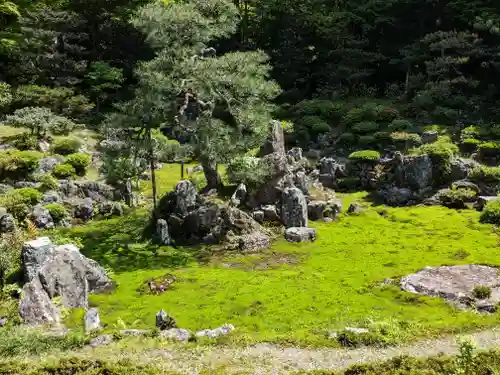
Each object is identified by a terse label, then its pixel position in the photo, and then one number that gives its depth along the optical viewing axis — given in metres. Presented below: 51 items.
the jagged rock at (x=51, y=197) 25.48
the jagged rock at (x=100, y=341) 12.47
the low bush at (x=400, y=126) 37.12
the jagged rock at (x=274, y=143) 27.34
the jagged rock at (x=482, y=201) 25.31
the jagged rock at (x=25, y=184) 26.94
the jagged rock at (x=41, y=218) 23.33
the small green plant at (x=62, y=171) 29.61
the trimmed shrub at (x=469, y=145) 33.88
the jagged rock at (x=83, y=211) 25.95
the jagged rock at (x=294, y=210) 23.14
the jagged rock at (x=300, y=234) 21.84
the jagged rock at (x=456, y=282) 15.53
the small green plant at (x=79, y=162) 30.83
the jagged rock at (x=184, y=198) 23.14
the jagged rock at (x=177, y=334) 12.86
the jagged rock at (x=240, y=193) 25.19
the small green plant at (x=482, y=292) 15.45
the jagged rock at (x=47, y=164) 29.55
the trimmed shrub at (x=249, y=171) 24.45
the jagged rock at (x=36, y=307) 13.91
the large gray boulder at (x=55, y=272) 15.09
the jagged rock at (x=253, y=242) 21.05
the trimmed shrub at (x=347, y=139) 37.62
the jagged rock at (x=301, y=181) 26.52
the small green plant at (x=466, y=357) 10.19
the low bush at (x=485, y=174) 27.28
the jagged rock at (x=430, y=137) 35.00
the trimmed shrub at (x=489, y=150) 32.28
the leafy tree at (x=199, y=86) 22.41
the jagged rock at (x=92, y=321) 13.44
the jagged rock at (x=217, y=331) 13.09
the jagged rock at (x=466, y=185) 27.47
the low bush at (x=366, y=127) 37.69
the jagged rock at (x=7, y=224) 20.17
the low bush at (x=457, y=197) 26.59
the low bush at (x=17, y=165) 27.78
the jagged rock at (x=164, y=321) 13.88
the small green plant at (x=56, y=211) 24.09
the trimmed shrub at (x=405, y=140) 34.19
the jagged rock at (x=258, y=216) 23.77
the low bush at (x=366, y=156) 31.72
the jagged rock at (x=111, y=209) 26.69
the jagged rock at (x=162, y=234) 21.89
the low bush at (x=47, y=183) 27.00
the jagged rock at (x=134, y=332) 12.97
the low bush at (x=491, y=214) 23.34
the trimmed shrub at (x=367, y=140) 36.19
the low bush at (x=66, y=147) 34.00
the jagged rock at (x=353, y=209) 26.32
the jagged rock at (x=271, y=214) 23.89
